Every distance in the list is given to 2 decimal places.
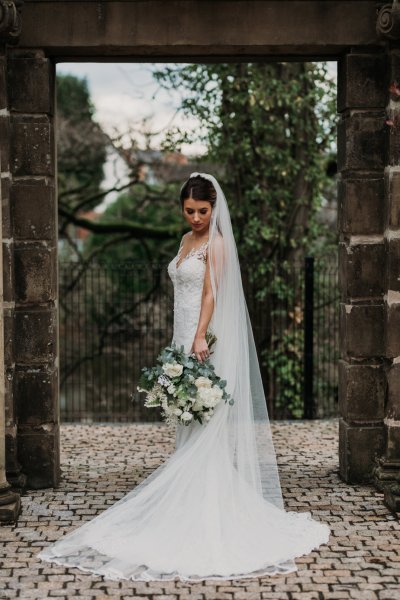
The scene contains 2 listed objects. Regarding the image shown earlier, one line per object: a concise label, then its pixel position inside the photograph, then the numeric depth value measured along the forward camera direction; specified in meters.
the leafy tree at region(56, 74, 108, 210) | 13.45
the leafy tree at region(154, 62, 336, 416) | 10.30
